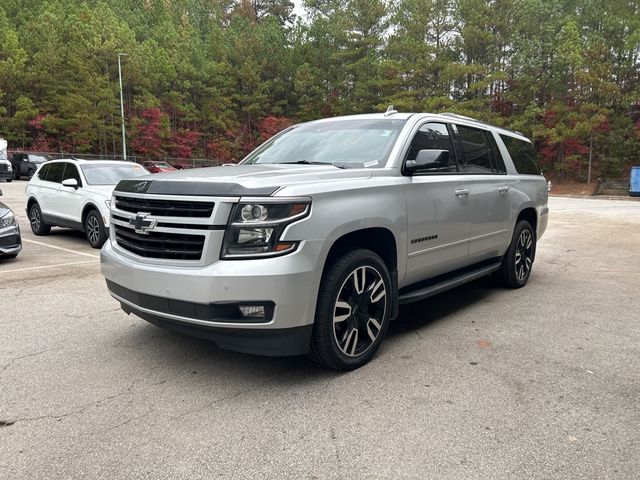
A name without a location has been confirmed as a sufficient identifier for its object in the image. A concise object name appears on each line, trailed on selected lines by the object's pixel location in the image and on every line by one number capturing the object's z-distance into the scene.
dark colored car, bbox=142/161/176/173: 34.36
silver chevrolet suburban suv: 3.05
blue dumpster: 30.20
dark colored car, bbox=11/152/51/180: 31.36
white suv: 8.88
